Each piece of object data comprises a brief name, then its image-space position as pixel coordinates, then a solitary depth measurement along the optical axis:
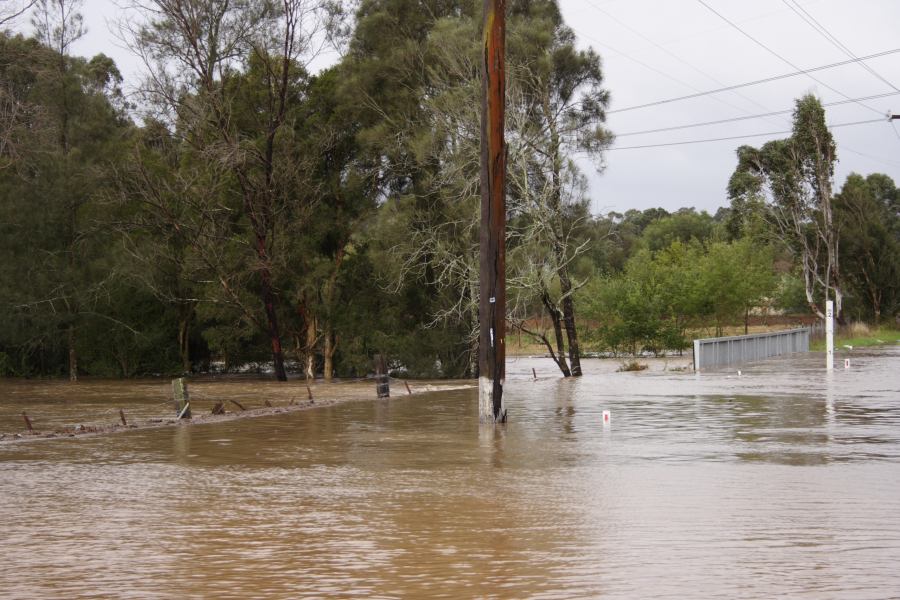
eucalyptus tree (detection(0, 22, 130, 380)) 47.56
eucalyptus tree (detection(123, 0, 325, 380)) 43.82
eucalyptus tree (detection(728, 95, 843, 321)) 71.12
